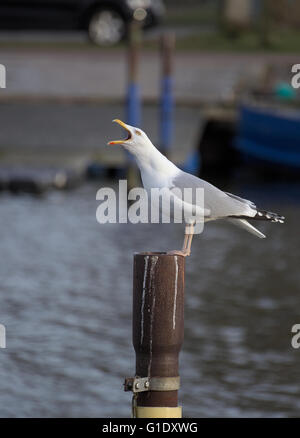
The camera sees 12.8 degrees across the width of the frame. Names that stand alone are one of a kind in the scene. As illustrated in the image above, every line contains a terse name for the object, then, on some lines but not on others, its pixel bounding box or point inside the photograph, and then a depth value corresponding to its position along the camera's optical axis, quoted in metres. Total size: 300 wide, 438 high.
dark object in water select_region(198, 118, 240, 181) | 25.59
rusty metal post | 6.80
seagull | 6.81
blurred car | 32.81
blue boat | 23.83
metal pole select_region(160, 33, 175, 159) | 22.02
